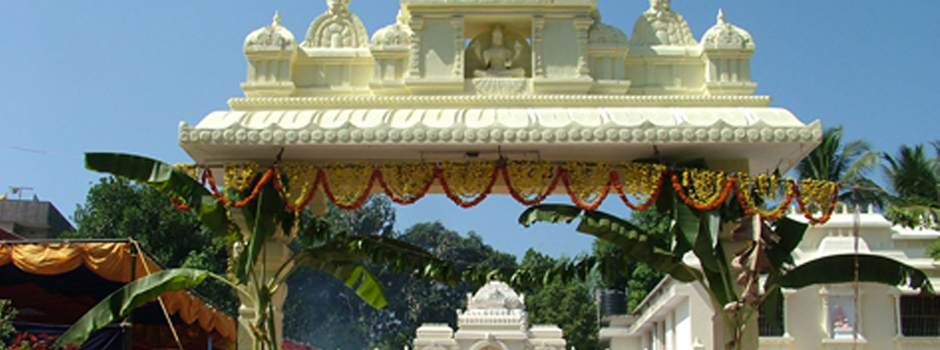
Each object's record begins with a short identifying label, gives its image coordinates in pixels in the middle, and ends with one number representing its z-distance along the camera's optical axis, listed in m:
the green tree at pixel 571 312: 36.53
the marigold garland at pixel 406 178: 9.83
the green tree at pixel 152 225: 28.89
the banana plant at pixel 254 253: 9.29
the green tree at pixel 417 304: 45.09
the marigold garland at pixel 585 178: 9.75
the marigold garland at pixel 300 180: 9.82
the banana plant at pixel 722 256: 9.32
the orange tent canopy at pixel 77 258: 10.18
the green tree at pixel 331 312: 44.41
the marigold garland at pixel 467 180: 9.77
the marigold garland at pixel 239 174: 9.66
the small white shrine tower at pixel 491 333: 22.19
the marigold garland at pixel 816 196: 9.45
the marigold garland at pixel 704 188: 9.30
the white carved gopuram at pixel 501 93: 9.38
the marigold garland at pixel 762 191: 9.30
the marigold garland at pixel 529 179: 9.74
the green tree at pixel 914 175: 25.42
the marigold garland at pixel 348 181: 9.84
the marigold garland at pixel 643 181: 9.56
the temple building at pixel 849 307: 17.64
